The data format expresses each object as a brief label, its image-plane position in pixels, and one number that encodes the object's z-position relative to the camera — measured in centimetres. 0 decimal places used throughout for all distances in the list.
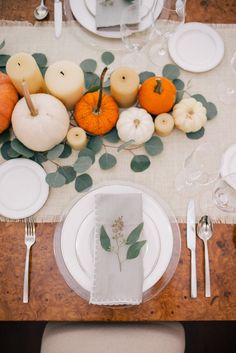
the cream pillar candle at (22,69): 109
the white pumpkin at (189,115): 115
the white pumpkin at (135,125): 111
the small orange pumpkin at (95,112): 112
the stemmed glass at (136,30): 124
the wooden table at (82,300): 103
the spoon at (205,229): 108
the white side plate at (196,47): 126
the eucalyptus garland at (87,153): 113
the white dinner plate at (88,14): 129
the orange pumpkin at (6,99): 110
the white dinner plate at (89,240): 103
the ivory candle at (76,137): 112
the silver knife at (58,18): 131
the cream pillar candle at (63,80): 111
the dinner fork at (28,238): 104
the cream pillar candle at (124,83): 112
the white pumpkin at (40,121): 105
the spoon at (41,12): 132
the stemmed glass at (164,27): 123
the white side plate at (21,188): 110
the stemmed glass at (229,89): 123
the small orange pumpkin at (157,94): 112
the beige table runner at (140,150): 112
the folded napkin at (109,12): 127
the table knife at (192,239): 104
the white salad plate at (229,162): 115
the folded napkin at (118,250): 100
